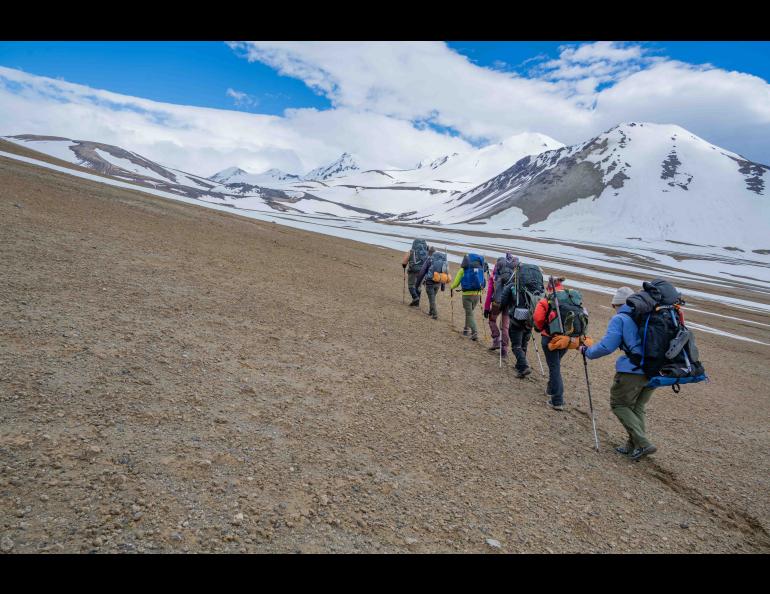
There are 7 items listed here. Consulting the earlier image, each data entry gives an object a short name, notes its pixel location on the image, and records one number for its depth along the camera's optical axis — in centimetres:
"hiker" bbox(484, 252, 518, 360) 1075
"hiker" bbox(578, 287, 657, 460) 664
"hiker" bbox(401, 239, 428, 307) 1520
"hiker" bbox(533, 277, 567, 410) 838
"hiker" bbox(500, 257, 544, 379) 960
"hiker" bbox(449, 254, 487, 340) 1242
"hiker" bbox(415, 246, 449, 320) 1413
